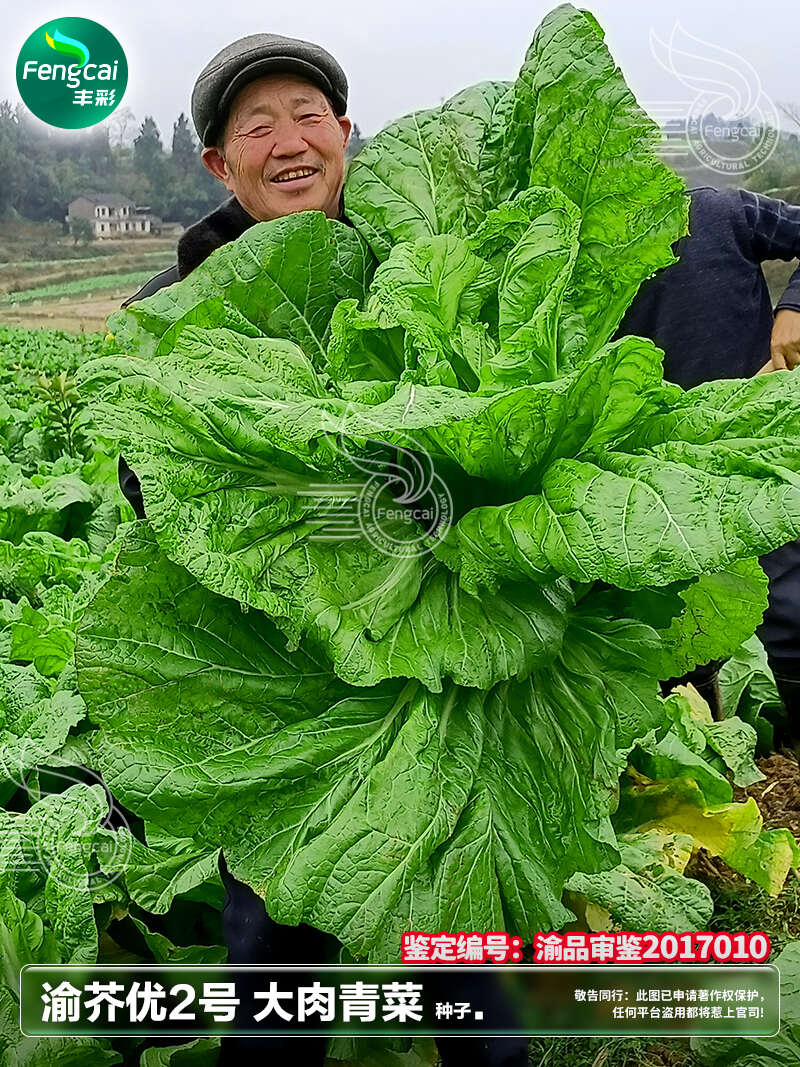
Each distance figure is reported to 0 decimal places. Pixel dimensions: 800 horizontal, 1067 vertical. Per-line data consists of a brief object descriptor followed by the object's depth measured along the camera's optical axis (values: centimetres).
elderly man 130
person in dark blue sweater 180
